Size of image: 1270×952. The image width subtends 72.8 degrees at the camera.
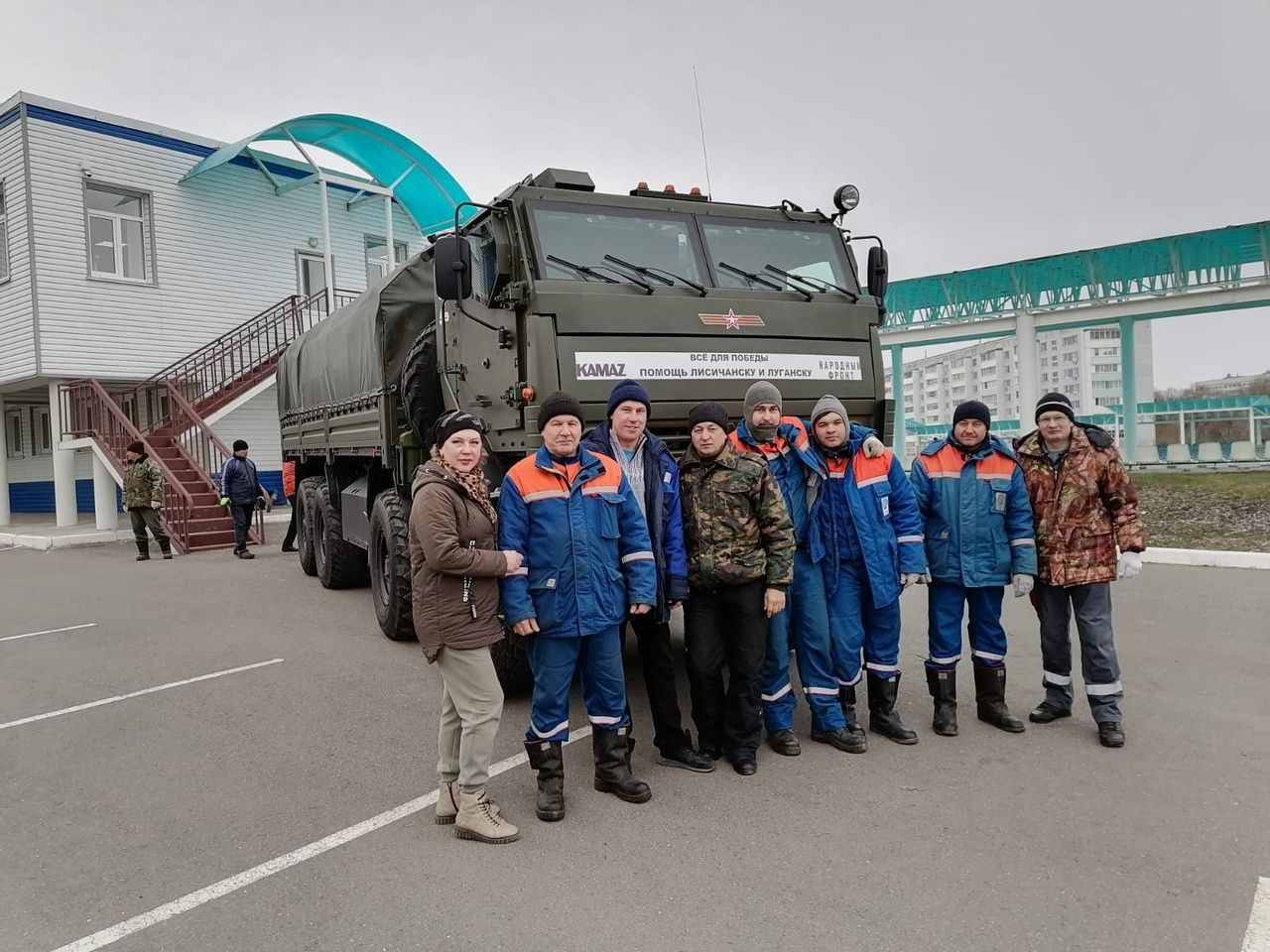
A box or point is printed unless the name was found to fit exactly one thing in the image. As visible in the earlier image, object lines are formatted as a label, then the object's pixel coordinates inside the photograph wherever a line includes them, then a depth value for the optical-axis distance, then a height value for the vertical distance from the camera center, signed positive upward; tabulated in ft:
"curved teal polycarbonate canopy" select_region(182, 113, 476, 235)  54.85 +22.14
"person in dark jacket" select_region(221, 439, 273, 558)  40.52 -0.24
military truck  16.25 +3.00
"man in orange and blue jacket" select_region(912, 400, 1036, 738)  14.58 -1.70
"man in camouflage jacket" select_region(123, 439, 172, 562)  39.65 -0.07
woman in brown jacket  11.13 -1.78
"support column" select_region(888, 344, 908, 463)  71.97 +5.84
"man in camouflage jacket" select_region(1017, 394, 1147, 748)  14.35 -1.68
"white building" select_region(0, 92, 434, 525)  50.98 +15.86
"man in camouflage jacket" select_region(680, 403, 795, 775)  13.32 -1.65
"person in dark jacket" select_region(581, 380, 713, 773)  13.15 -1.05
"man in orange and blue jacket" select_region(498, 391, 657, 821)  11.99 -1.61
